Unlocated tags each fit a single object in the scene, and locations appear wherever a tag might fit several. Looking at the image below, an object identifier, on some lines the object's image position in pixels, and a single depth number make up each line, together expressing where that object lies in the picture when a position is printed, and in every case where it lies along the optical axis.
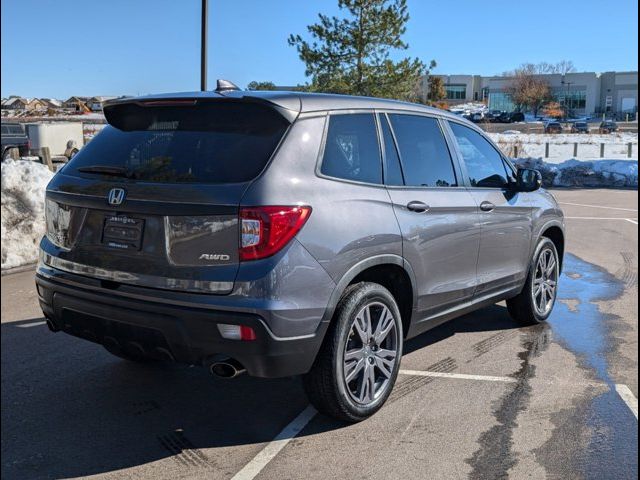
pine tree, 22.97
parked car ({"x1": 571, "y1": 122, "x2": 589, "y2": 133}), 60.34
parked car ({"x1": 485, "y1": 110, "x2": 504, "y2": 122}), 71.75
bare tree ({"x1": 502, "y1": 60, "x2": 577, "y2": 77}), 101.32
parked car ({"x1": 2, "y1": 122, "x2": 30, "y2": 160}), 24.06
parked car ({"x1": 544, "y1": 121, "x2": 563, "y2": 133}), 58.44
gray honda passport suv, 3.19
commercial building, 103.06
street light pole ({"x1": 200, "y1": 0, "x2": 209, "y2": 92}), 14.28
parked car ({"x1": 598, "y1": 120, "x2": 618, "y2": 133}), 58.72
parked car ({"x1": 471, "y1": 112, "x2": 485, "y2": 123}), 62.59
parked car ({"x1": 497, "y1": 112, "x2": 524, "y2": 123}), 72.50
